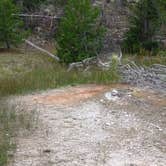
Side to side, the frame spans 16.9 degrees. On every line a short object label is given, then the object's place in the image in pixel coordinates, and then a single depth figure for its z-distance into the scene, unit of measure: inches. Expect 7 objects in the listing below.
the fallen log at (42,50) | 728.5
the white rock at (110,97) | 354.6
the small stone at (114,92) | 360.5
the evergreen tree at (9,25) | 775.7
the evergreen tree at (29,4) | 936.4
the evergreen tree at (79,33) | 665.6
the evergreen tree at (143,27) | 780.6
